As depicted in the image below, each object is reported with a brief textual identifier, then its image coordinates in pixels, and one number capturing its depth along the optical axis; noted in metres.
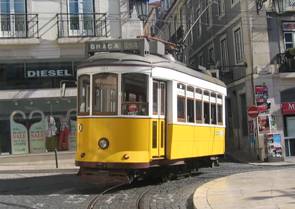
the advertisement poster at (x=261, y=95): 28.86
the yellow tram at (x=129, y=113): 14.48
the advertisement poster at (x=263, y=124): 28.34
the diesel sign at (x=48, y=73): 26.61
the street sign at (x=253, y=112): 27.22
